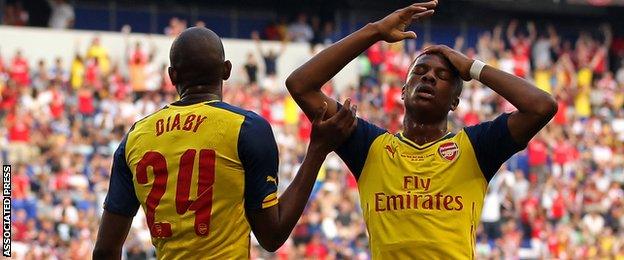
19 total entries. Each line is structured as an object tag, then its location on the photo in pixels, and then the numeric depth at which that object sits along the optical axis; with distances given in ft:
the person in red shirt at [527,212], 79.41
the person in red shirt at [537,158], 85.87
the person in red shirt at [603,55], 107.55
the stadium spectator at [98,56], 81.61
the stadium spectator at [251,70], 90.07
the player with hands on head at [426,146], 19.67
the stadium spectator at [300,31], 99.71
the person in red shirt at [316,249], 66.39
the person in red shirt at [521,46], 100.63
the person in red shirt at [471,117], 87.81
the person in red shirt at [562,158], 87.04
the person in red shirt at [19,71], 75.05
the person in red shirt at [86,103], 74.95
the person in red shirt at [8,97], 71.41
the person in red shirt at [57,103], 72.79
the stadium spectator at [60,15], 90.53
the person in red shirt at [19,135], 68.13
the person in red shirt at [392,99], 87.10
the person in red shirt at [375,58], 95.04
